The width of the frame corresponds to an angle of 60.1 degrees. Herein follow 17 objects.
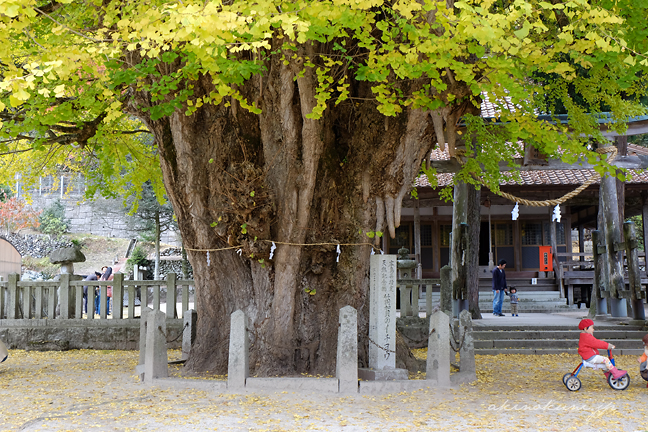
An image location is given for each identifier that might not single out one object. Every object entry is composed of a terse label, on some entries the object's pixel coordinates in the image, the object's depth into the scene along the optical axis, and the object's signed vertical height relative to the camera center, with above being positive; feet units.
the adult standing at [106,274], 57.47 -2.04
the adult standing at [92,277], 53.69 -2.19
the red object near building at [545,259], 64.80 -0.76
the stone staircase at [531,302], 59.26 -5.40
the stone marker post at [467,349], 24.89 -4.32
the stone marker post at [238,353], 21.61 -3.86
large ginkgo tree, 20.88 +5.23
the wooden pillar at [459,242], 43.37 +0.85
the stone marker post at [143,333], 25.03 -3.60
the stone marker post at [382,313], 23.65 -2.56
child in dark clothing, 51.18 -4.42
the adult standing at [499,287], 51.26 -3.17
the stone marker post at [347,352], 21.26 -3.76
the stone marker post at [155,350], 23.35 -4.03
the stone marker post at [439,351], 22.80 -4.01
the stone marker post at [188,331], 28.22 -3.89
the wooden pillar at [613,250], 42.14 +0.16
